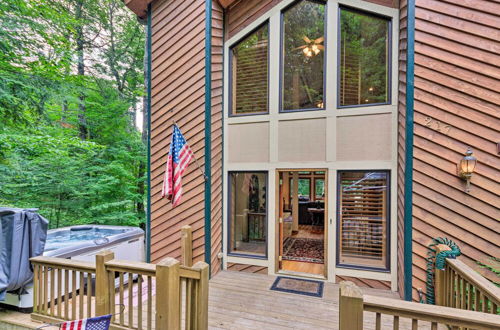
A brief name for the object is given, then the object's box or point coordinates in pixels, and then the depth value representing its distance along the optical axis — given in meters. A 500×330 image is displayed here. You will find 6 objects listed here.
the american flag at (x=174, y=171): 3.71
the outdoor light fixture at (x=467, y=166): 3.16
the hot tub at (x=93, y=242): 3.73
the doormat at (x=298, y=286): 3.82
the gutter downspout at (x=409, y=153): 3.48
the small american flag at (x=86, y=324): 1.92
